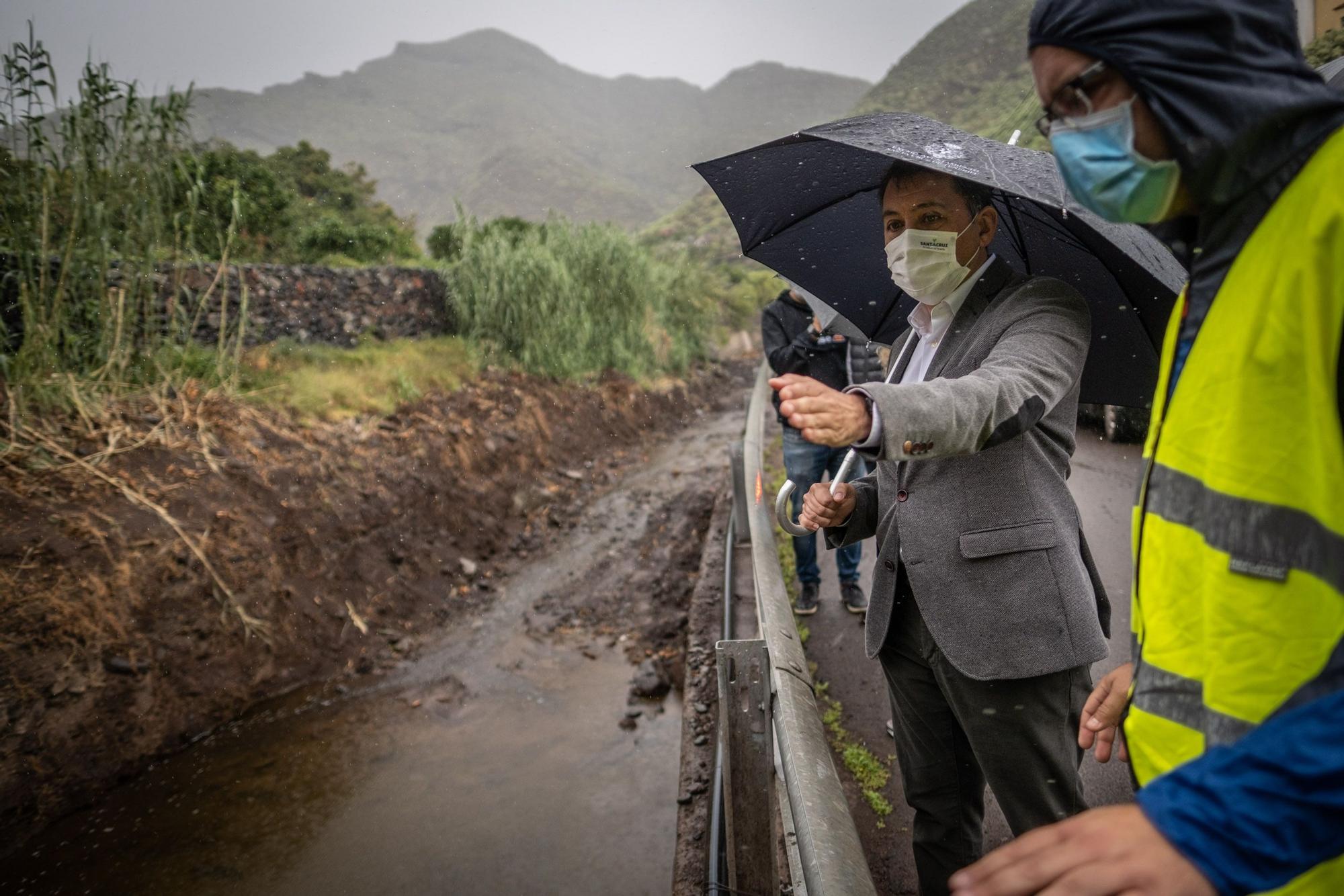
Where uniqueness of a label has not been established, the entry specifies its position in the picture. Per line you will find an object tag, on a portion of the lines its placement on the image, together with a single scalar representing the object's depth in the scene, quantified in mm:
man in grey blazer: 1626
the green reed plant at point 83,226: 5157
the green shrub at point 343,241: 15672
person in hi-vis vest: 690
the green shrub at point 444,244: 14727
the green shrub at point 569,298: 12289
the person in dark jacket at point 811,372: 4578
